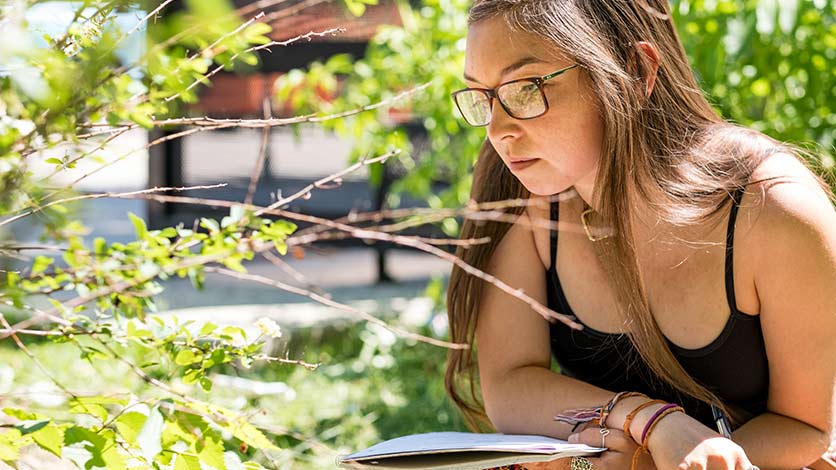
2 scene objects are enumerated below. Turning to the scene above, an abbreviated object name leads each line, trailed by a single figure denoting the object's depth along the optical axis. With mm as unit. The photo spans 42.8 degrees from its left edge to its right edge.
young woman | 1571
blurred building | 5355
